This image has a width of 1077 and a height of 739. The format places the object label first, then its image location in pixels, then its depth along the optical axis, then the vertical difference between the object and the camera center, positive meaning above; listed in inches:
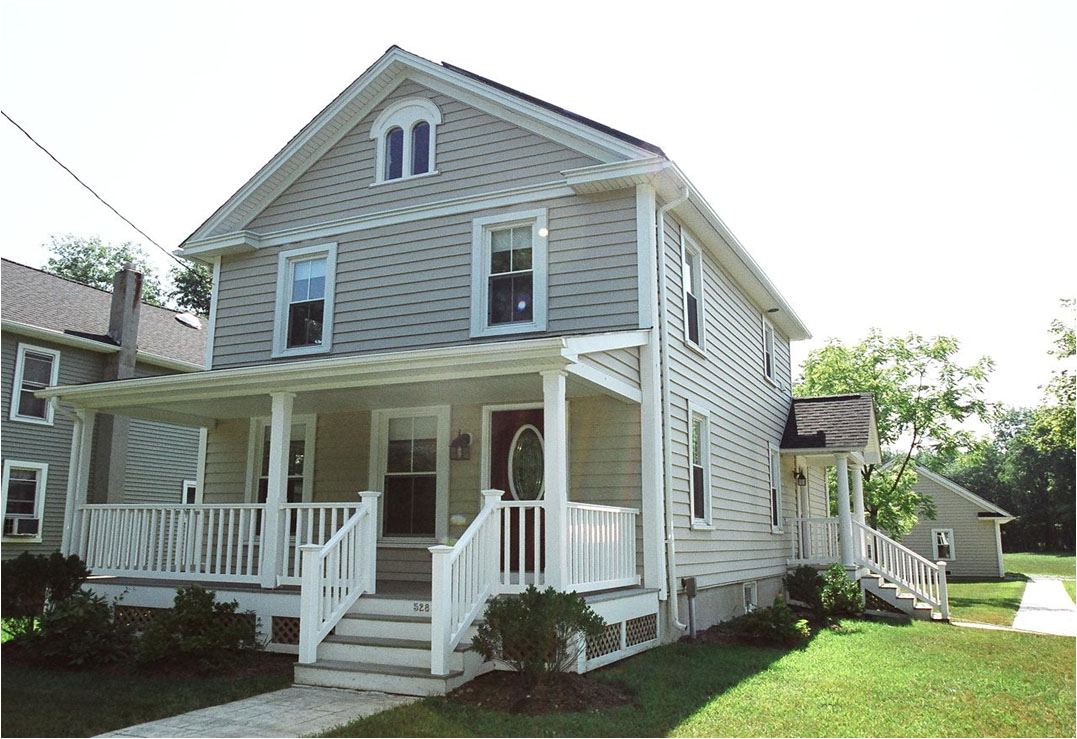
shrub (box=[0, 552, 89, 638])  374.0 -26.7
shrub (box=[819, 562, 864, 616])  516.1 -39.5
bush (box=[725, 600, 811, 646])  402.9 -46.0
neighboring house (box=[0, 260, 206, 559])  686.5 +99.8
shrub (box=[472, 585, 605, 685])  267.1 -32.4
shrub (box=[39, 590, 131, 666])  322.3 -42.6
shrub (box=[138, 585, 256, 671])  311.1 -40.3
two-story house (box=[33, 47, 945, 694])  316.8 +59.5
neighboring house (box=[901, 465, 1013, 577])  1332.4 -0.8
